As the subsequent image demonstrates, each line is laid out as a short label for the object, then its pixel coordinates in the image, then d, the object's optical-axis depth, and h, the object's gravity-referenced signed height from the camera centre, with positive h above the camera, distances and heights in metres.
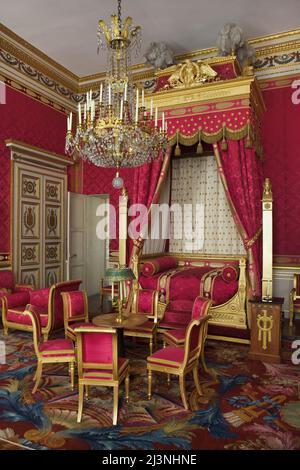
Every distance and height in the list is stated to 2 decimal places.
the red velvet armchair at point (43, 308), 4.72 -1.02
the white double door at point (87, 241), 7.00 -0.08
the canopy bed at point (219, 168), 4.66 +0.99
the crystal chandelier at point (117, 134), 3.89 +1.21
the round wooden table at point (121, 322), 3.44 -0.86
